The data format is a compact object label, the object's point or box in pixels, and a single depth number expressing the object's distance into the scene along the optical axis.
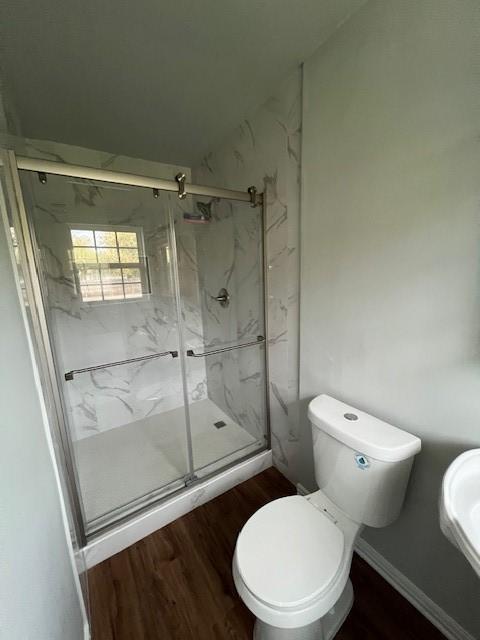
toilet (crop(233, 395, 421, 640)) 0.83
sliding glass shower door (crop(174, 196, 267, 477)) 1.88
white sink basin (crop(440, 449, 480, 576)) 0.59
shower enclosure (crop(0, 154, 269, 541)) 1.79
